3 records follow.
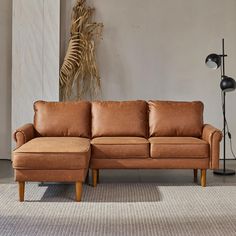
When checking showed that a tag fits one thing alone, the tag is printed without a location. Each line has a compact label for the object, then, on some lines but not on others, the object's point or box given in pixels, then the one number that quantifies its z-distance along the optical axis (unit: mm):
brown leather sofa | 3941
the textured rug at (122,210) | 3129
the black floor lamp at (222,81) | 5168
